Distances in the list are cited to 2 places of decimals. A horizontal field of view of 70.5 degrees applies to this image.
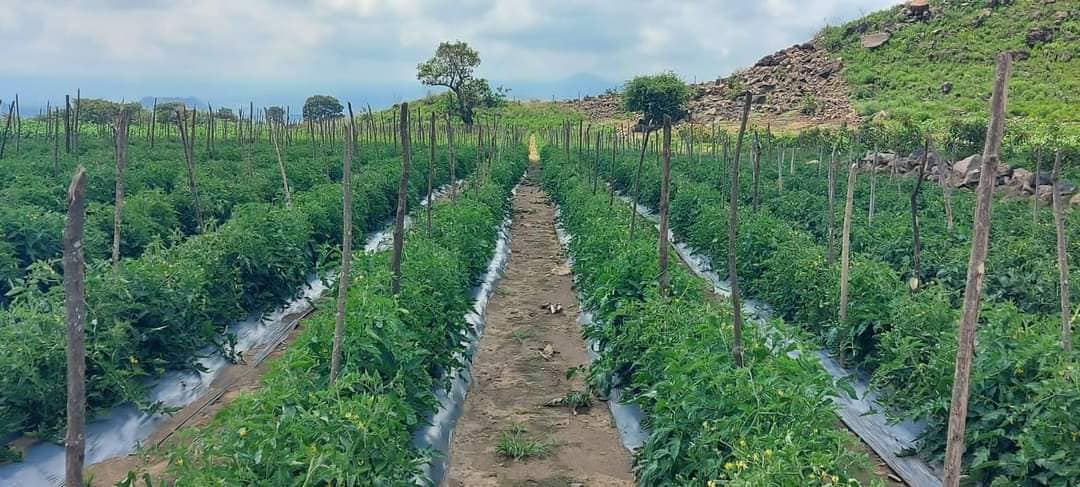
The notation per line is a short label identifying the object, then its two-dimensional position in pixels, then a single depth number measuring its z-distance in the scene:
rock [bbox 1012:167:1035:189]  18.50
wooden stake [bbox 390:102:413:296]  6.33
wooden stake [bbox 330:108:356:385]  4.64
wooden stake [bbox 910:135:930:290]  7.72
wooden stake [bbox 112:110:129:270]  7.53
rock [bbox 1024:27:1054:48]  42.62
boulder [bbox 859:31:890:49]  53.47
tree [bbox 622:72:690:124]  48.34
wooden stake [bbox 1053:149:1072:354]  4.82
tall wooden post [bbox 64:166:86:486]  2.43
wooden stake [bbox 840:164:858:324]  6.96
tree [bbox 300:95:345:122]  68.75
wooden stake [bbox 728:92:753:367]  4.84
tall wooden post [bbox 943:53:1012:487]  2.97
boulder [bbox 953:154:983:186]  20.09
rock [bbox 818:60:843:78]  52.38
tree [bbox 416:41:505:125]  55.97
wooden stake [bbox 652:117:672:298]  7.14
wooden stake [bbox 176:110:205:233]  9.73
